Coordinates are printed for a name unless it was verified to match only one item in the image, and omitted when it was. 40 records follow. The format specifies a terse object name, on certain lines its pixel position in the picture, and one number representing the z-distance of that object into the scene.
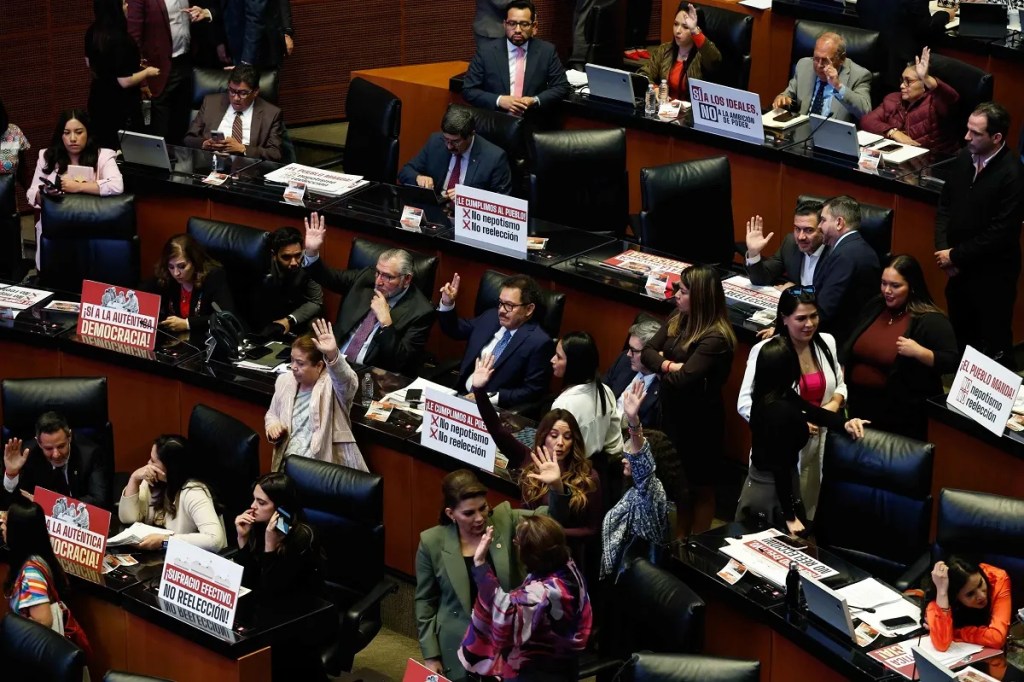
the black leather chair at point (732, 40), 19.05
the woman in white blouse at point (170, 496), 12.64
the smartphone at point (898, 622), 10.67
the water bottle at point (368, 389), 13.77
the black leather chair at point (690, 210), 15.80
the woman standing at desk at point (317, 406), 13.08
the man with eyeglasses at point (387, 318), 14.77
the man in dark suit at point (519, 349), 13.89
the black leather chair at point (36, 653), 10.50
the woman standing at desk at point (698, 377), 12.77
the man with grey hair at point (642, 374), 13.11
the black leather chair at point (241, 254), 15.81
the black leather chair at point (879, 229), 14.51
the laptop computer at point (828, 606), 10.33
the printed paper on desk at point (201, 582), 10.87
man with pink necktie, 18.31
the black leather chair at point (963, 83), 16.58
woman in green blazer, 10.96
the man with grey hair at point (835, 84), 17.23
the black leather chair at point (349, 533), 11.98
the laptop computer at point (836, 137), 16.17
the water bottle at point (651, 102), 17.95
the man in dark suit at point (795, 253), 14.15
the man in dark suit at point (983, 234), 14.47
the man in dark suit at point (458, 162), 16.67
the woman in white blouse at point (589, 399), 12.25
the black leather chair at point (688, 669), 9.78
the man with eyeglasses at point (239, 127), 18.03
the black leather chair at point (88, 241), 16.59
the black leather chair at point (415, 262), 15.28
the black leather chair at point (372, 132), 17.97
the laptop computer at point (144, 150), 17.52
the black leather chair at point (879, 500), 11.75
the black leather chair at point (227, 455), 12.91
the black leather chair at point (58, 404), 13.89
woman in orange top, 10.34
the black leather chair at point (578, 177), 16.77
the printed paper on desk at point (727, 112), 16.80
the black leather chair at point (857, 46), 18.22
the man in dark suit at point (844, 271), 13.93
